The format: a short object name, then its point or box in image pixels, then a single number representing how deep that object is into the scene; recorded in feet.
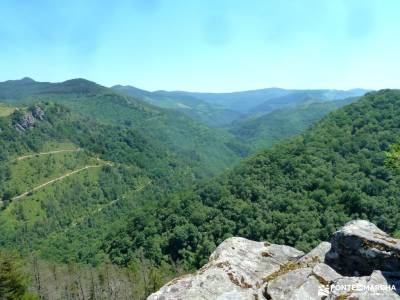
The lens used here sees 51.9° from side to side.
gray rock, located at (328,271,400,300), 58.49
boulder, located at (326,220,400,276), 71.77
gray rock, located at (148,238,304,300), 69.46
